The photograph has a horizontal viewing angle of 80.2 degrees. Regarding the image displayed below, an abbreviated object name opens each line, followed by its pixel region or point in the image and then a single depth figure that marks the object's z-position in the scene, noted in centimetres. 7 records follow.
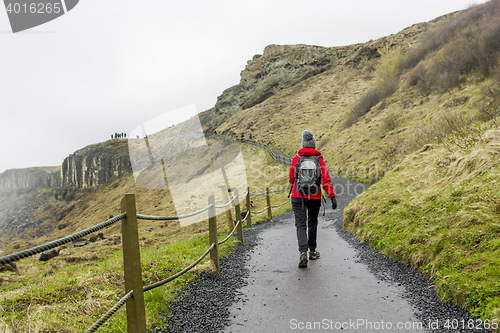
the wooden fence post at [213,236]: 516
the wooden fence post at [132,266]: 254
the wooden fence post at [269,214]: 1307
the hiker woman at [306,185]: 541
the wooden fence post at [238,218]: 784
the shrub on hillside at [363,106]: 3125
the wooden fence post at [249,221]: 1057
